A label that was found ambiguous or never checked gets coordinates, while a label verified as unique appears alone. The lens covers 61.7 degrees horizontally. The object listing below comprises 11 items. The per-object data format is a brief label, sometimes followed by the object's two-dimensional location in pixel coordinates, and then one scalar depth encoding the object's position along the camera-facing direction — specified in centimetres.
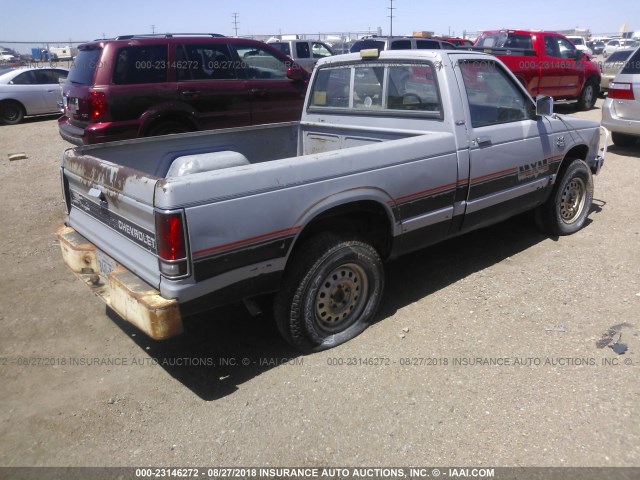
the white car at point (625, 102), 830
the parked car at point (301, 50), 1652
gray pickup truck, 279
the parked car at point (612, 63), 1619
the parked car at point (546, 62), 1227
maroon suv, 689
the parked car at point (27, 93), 1374
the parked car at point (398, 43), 1346
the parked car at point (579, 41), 3185
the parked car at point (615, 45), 4653
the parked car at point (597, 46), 4897
